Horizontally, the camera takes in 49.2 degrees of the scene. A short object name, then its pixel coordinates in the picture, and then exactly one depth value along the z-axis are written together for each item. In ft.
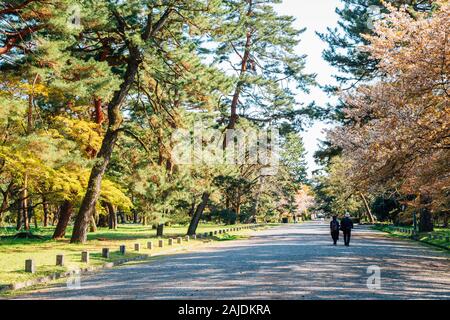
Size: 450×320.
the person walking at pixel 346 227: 82.69
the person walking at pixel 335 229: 85.20
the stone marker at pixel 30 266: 46.66
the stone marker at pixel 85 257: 56.54
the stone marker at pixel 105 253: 62.64
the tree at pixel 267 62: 119.44
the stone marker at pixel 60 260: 52.34
